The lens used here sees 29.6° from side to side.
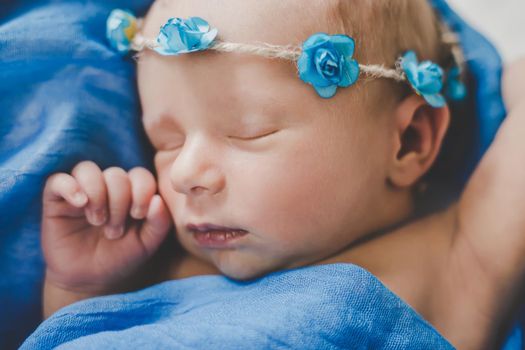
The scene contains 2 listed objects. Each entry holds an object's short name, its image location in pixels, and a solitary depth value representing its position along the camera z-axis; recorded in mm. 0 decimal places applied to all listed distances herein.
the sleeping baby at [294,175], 325
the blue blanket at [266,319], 301
